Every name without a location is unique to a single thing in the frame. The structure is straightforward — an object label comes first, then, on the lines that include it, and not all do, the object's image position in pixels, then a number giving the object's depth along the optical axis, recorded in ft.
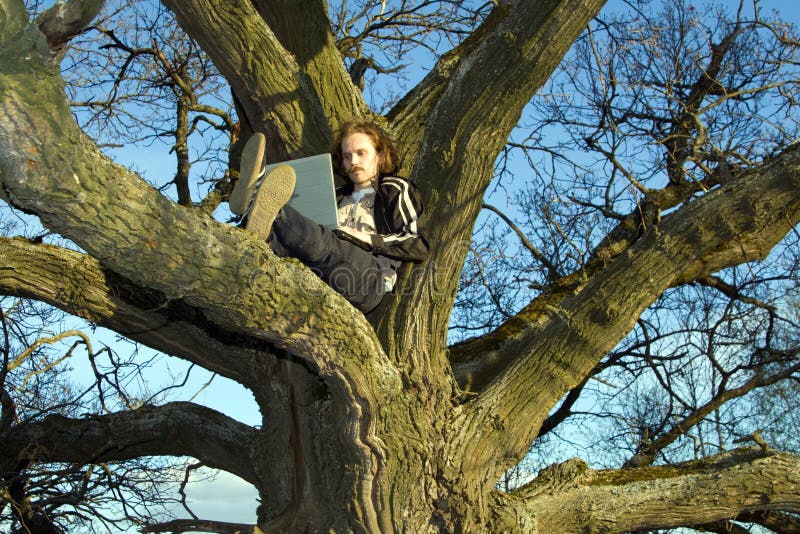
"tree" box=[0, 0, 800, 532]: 11.35
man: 10.46
